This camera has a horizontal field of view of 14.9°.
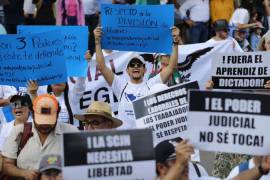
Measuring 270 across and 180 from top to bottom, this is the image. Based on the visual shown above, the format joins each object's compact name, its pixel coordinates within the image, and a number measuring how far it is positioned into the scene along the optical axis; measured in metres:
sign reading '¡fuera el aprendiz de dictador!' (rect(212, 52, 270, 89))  9.96
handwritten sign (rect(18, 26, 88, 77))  11.17
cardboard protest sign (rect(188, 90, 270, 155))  6.78
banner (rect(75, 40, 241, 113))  12.17
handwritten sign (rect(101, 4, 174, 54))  10.90
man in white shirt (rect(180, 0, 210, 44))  16.88
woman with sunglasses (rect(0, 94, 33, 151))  9.74
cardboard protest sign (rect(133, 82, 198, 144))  8.70
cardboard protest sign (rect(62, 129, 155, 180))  6.55
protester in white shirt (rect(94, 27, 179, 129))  9.90
